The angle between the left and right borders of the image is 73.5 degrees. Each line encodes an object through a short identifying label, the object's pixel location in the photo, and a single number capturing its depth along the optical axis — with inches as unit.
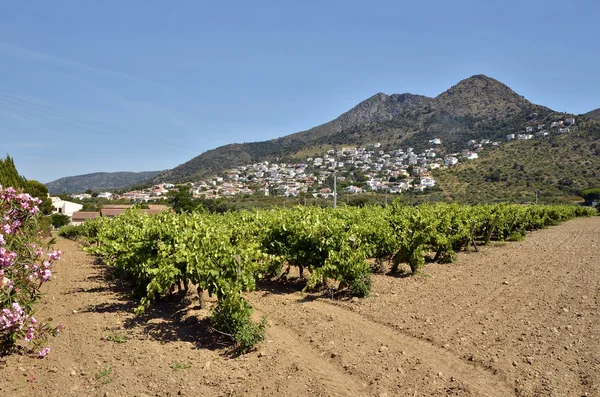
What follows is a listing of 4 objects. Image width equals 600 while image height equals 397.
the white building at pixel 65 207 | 2377.2
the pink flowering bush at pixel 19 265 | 166.9
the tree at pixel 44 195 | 1392.7
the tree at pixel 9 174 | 710.1
